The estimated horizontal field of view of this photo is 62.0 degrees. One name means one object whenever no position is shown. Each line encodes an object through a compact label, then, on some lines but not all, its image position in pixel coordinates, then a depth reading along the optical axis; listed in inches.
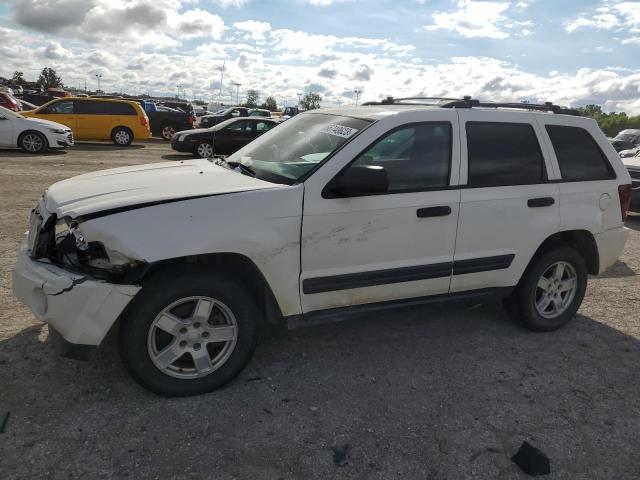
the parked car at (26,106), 1097.7
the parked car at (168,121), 914.1
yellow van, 718.5
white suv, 117.1
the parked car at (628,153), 543.1
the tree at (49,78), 4065.0
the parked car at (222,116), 957.8
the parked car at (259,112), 1083.2
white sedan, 585.6
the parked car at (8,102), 834.8
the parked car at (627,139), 942.4
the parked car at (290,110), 1702.6
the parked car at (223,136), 653.9
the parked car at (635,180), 371.9
